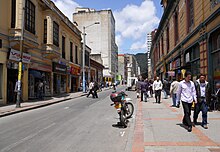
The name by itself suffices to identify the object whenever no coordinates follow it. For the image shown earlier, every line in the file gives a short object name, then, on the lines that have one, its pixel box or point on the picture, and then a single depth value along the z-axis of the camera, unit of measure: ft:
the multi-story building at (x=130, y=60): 447.83
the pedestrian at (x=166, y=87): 69.27
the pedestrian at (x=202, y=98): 25.72
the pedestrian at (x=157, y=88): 53.16
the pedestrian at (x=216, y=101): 37.29
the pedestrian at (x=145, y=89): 58.59
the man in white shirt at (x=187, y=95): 25.21
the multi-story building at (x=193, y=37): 45.39
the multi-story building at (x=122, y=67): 379.14
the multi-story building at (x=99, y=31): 255.91
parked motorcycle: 28.13
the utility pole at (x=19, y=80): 47.67
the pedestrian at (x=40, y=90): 68.08
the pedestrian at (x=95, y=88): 76.70
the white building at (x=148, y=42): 400.61
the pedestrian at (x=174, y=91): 47.51
